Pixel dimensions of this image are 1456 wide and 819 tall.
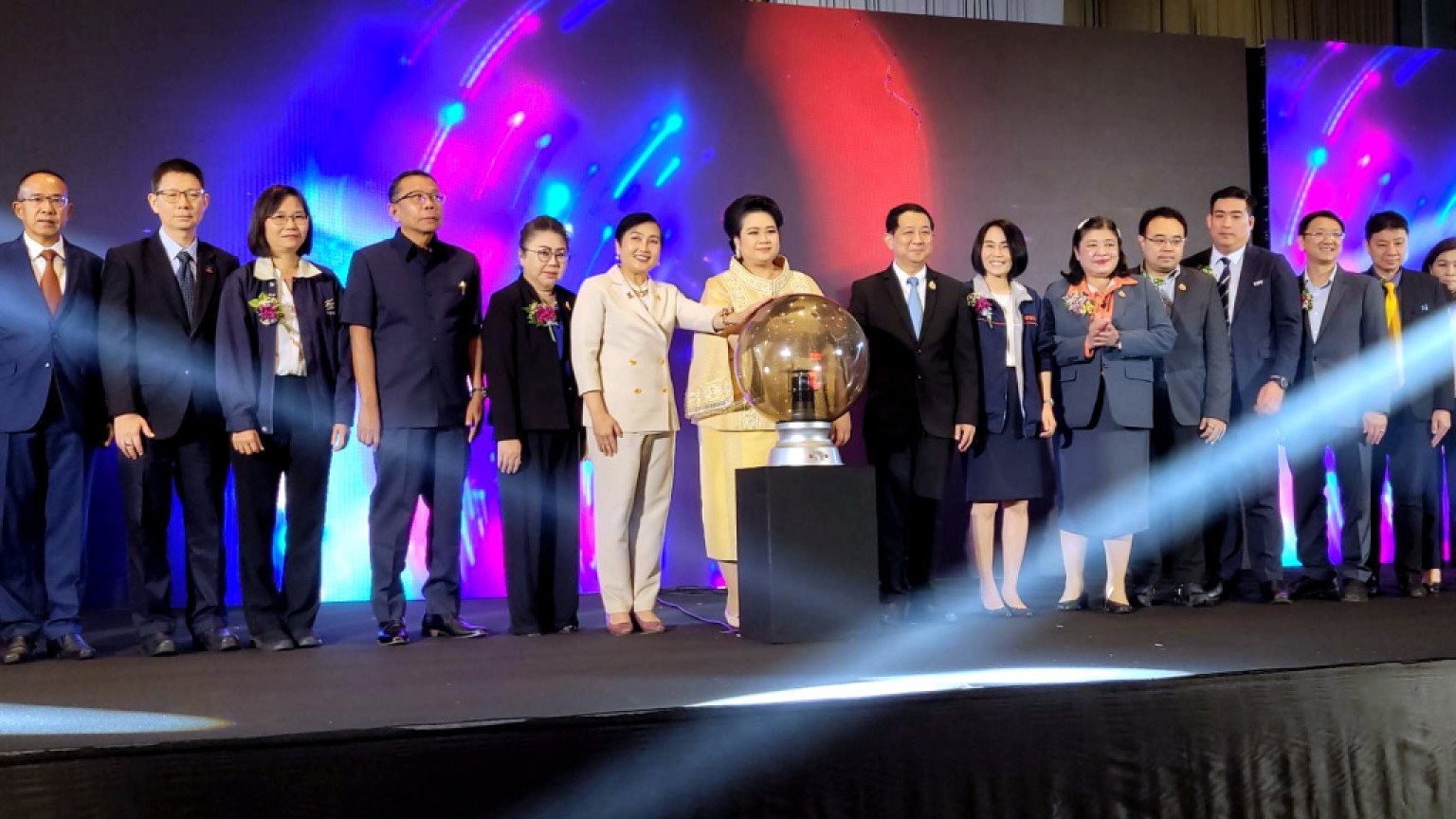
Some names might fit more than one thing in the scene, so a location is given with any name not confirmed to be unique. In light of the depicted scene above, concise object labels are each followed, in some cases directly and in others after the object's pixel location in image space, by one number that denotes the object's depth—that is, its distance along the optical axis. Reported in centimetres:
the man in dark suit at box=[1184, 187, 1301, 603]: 487
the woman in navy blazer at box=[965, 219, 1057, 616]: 449
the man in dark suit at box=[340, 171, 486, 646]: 412
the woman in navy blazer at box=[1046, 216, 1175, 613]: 447
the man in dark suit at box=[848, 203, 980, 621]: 437
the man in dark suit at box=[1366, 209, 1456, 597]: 503
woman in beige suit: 425
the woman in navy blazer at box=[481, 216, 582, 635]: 427
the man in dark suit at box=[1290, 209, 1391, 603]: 488
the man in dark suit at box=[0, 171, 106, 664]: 381
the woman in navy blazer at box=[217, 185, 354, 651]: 395
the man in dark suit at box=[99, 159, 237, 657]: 388
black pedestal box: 360
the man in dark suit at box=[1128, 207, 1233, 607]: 471
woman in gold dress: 429
